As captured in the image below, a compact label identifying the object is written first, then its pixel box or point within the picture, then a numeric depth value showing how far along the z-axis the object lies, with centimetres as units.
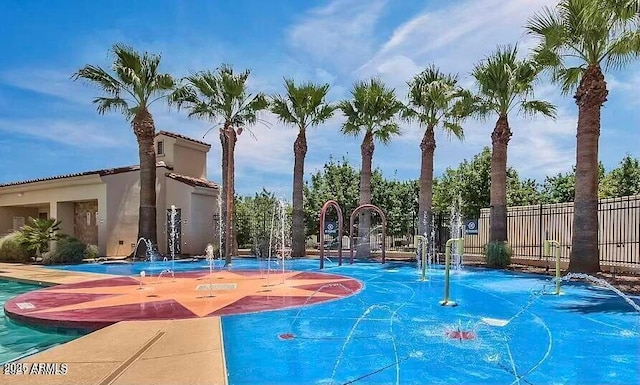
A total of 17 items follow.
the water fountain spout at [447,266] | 929
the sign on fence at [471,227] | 1963
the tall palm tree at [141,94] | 2092
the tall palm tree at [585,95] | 1391
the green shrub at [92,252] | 2117
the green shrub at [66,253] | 1967
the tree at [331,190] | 3394
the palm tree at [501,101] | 1745
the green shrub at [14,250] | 2086
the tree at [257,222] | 2609
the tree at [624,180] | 2778
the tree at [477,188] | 3075
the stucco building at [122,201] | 2308
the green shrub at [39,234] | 2073
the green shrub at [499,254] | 1789
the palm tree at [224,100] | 2145
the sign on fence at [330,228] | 2356
